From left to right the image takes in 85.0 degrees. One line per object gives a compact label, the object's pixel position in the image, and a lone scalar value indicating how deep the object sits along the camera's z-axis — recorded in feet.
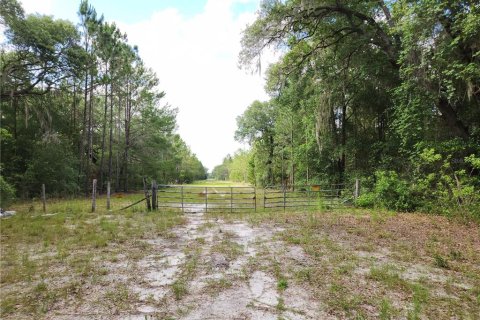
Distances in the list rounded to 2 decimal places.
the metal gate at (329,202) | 39.26
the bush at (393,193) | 33.58
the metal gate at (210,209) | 38.94
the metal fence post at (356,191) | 39.45
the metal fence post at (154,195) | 35.47
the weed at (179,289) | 11.76
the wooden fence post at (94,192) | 34.36
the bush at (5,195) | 30.81
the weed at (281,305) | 10.61
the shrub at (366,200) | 37.37
